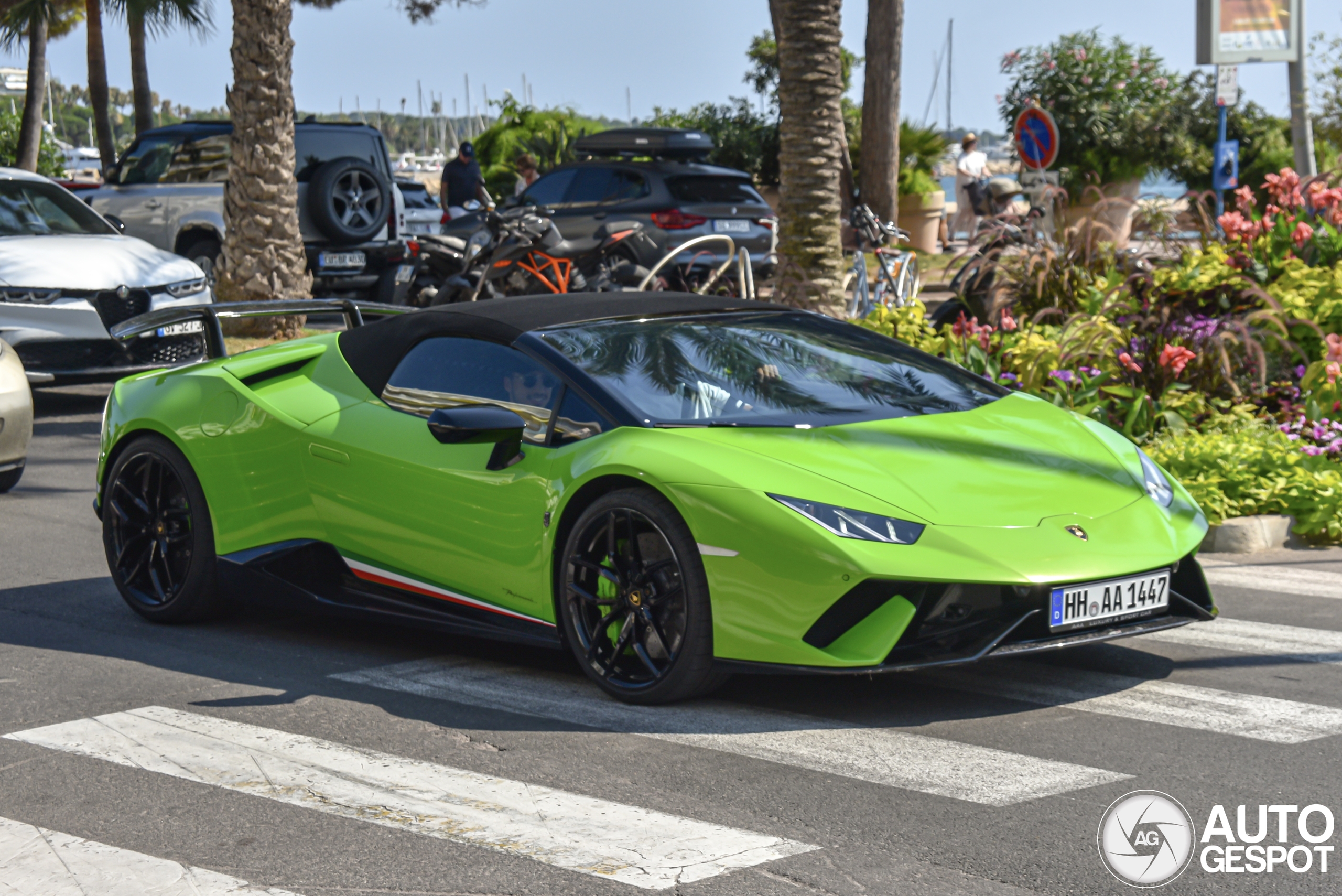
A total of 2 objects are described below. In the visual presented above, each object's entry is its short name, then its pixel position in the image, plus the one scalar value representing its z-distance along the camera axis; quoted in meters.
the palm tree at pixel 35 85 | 34.72
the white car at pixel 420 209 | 27.58
